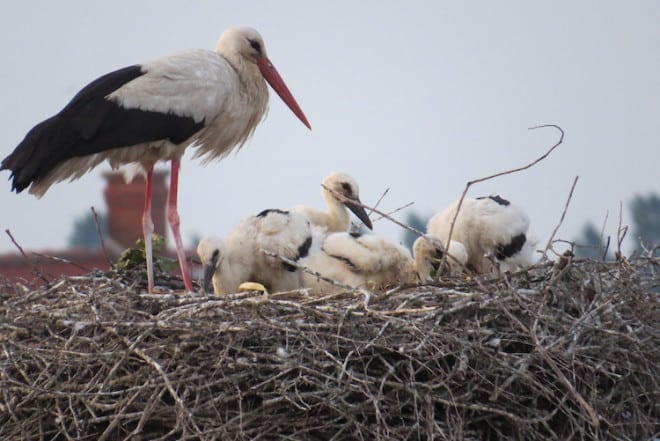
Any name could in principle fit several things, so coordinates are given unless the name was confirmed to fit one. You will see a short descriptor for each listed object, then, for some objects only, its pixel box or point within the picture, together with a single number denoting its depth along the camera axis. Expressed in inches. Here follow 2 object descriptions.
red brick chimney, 1161.4
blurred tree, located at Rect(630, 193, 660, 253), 2701.8
